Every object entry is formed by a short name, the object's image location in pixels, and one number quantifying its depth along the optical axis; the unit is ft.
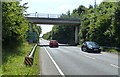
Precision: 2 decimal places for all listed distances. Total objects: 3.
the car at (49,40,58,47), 130.72
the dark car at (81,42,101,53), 75.58
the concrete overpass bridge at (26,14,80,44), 143.13
